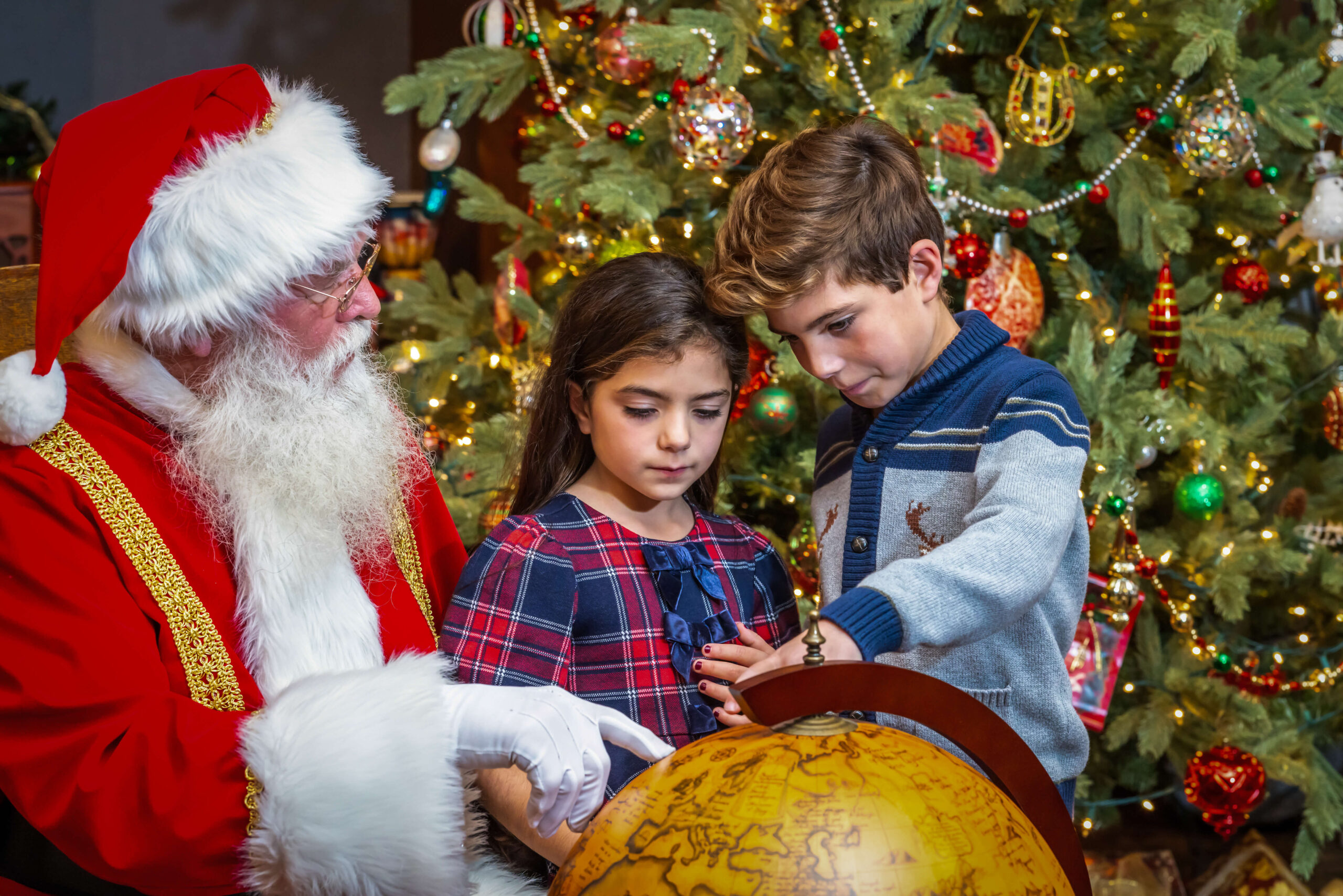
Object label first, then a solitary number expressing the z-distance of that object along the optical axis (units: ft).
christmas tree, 9.12
